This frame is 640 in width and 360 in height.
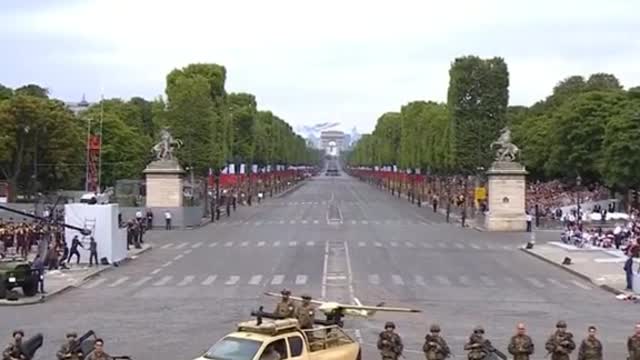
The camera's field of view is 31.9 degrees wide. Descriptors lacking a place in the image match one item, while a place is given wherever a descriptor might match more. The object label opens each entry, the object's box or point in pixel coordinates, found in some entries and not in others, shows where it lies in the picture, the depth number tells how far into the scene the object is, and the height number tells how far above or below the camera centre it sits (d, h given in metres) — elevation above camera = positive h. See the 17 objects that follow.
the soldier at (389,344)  20.75 -3.22
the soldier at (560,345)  20.55 -3.18
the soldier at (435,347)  20.22 -3.18
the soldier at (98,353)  19.03 -3.16
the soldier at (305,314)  21.83 -2.86
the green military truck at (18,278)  37.00 -3.68
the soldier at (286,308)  22.31 -2.79
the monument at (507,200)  78.06 -2.00
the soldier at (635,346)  20.67 -3.21
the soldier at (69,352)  20.21 -3.34
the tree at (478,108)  92.94 +5.25
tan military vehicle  18.61 -3.00
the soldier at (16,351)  20.06 -3.31
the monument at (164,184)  81.31 -1.12
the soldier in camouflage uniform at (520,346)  20.62 -3.22
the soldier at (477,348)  20.06 -3.17
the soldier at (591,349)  20.52 -3.24
